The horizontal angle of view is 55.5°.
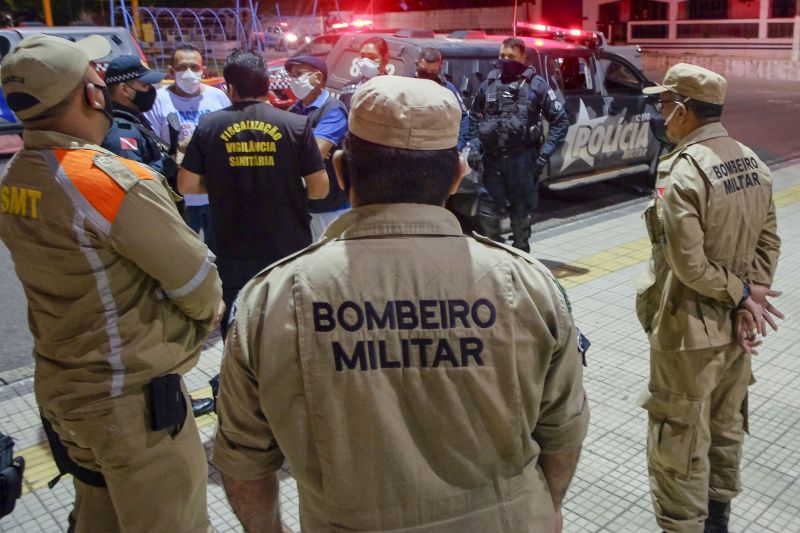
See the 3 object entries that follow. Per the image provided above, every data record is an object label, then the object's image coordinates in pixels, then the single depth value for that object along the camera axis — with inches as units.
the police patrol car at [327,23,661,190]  304.3
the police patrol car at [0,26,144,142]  404.8
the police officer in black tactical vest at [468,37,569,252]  235.9
